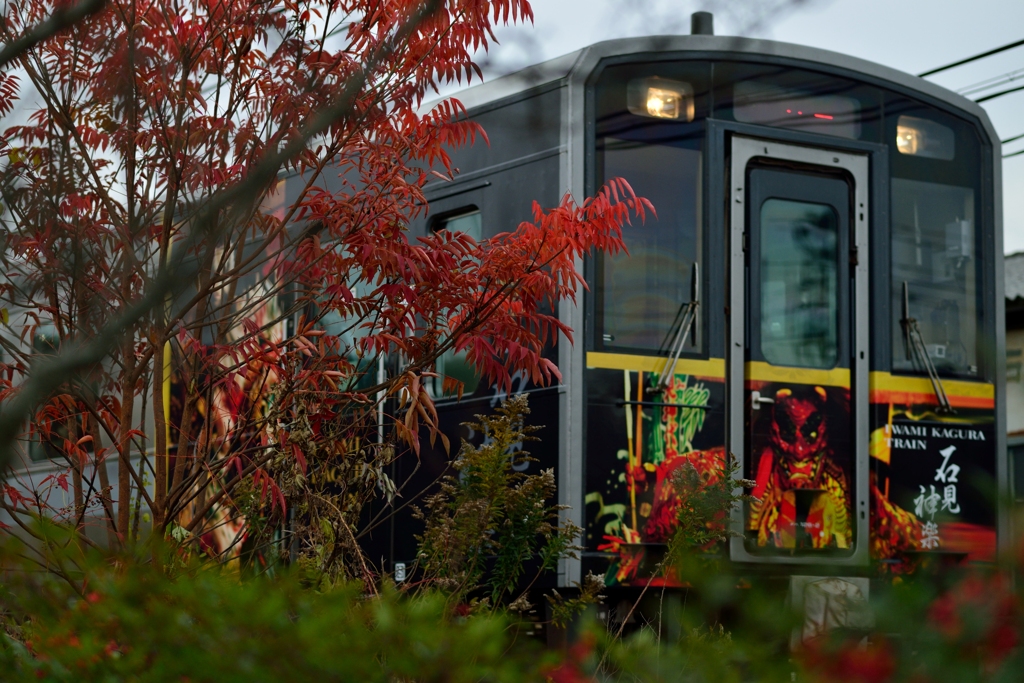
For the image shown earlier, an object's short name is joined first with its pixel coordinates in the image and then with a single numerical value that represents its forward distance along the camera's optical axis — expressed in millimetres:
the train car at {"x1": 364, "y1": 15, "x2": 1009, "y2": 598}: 11469
